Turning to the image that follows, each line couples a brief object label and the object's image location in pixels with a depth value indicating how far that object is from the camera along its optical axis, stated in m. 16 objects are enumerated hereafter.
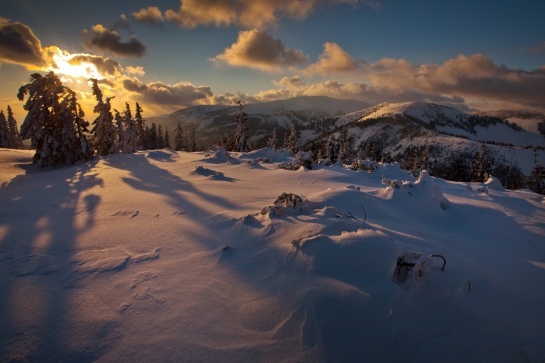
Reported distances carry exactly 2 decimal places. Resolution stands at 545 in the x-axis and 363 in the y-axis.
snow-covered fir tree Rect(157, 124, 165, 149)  67.46
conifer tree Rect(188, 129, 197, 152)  62.88
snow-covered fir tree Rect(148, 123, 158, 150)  59.62
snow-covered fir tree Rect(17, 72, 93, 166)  16.81
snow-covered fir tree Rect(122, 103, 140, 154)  38.97
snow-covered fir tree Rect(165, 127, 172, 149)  72.12
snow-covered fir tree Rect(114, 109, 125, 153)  30.39
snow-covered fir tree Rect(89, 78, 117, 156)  24.62
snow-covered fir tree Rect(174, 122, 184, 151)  52.52
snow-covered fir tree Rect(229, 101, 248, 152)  34.09
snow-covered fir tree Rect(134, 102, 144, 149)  45.34
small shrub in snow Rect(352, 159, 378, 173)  14.15
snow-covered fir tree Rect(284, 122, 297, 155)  51.55
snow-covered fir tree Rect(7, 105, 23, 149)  52.11
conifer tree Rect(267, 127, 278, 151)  58.99
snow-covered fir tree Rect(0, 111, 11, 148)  45.95
